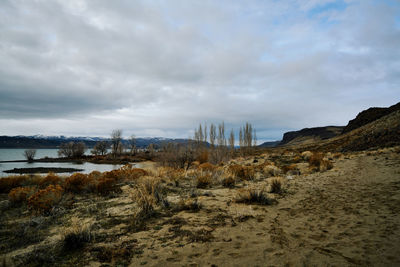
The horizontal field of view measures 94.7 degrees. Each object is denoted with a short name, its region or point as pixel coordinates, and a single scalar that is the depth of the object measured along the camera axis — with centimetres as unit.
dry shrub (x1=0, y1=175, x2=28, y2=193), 859
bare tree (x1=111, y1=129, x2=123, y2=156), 5868
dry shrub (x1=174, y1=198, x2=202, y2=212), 489
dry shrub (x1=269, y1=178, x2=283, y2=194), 672
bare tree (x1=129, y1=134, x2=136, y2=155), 7006
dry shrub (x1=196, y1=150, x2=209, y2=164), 2016
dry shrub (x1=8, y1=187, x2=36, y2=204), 632
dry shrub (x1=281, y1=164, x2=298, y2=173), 1215
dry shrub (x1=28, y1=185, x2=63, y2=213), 538
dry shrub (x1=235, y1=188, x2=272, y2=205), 536
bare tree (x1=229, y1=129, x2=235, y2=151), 3243
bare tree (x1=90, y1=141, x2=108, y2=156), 6493
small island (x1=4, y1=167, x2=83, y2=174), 2461
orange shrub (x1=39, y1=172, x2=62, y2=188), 921
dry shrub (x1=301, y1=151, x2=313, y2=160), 2013
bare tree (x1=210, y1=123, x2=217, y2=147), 3007
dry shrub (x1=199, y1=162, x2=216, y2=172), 1210
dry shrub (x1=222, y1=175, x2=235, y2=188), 834
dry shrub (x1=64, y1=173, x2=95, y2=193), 803
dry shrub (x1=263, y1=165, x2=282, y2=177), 1148
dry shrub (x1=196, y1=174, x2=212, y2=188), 827
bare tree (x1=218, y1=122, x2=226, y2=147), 2952
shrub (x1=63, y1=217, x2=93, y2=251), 313
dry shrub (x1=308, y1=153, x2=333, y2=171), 1165
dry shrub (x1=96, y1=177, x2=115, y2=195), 768
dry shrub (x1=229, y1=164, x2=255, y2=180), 1001
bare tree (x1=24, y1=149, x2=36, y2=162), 4675
